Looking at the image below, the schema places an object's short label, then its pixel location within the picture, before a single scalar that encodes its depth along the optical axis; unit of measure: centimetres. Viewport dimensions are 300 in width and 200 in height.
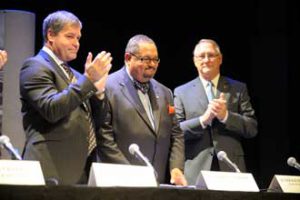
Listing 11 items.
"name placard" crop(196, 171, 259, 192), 272
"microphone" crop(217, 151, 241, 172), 326
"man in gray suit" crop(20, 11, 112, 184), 280
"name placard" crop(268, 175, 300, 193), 306
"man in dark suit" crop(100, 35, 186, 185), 334
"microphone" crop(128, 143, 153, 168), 288
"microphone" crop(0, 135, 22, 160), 251
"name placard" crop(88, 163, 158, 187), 237
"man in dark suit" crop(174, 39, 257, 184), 384
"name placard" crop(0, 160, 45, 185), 227
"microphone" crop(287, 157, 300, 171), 334
